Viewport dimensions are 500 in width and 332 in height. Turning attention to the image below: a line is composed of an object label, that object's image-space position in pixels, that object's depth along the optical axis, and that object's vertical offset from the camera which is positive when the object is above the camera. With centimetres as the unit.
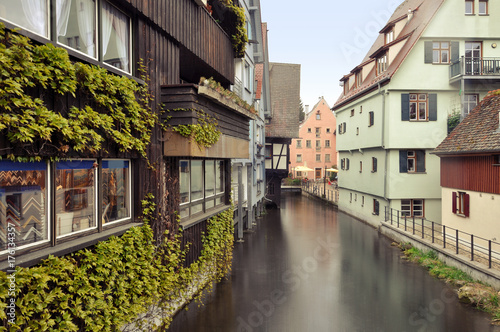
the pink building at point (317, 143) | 5678 +357
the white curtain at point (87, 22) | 472 +198
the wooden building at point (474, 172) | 1209 -34
